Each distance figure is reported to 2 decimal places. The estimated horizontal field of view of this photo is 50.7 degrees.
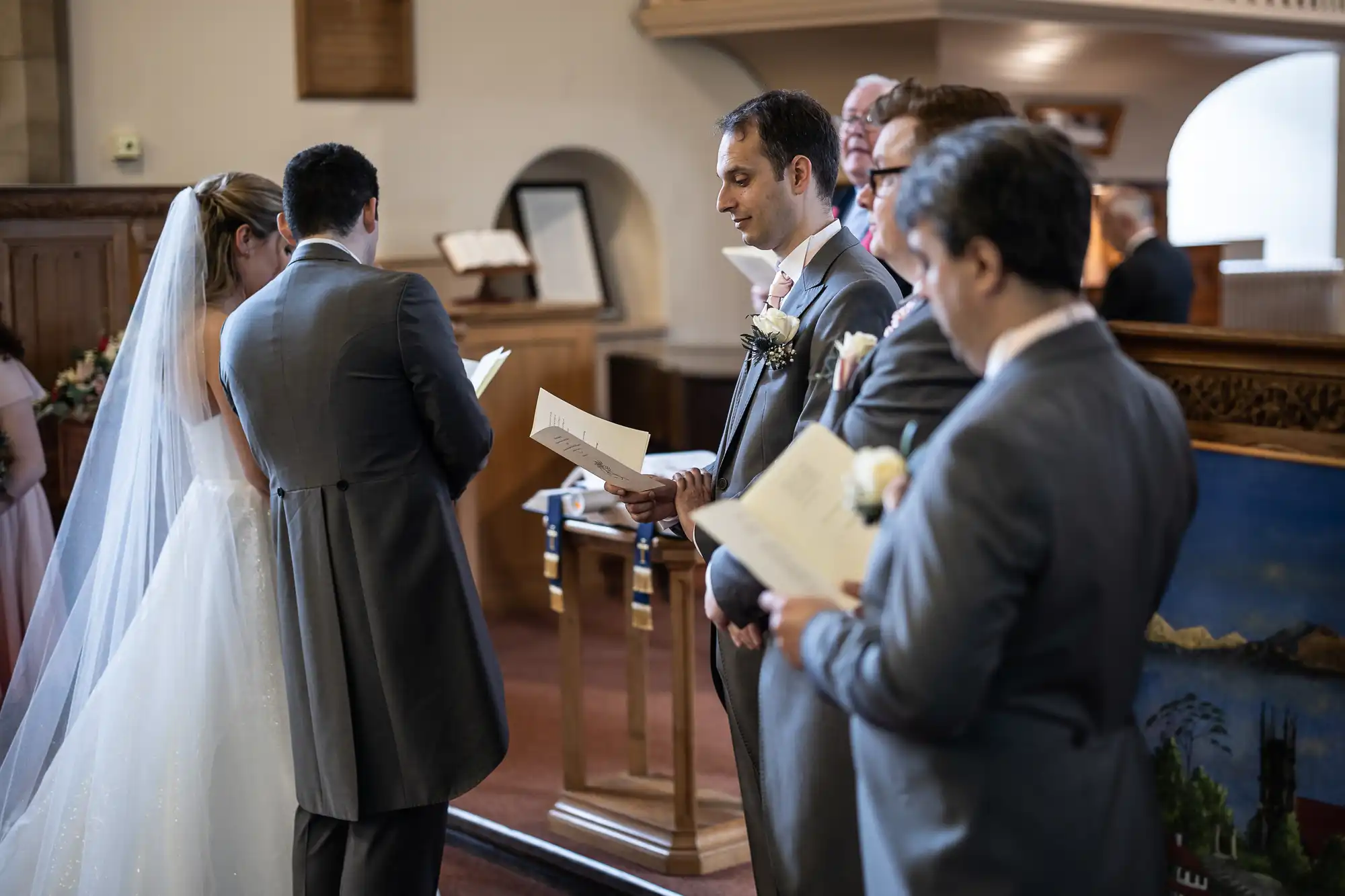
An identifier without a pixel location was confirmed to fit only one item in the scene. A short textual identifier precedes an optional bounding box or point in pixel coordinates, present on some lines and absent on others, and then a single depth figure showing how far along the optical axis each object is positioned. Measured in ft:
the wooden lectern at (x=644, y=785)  11.51
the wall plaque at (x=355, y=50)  20.94
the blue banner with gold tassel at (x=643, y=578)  11.22
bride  9.54
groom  8.56
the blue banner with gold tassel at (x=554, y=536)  12.01
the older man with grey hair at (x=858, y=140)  11.99
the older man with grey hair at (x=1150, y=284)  17.46
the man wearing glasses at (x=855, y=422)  6.02
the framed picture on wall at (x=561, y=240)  24.27
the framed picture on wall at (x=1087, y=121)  24.36
